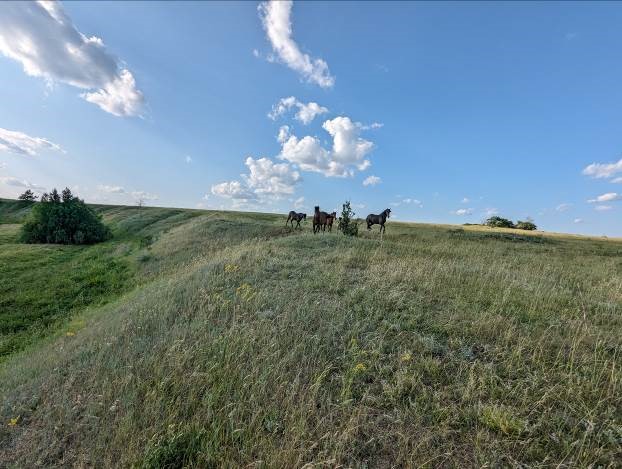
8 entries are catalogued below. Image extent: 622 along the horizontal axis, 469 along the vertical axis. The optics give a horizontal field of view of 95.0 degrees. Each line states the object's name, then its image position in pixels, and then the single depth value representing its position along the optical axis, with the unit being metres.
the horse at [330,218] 25.39
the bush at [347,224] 24.42
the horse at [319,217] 24.83
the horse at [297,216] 29.17
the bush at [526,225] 68.66
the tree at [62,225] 43.19
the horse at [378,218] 23.30
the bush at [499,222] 70.25
